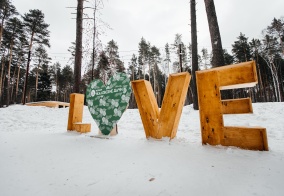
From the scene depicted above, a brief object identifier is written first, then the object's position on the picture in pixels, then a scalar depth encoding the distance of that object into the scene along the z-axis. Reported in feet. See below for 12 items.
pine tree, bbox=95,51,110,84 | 36.17
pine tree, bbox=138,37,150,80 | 96.43
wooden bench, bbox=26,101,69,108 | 45.91
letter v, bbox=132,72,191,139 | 8.19
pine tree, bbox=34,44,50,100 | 77.33
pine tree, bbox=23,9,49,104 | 58.03
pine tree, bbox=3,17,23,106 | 59.52
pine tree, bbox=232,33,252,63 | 75.15
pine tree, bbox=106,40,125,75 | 36.09
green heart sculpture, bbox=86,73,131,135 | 9.82
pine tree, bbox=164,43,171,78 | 103.40
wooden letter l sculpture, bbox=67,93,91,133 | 12.74
